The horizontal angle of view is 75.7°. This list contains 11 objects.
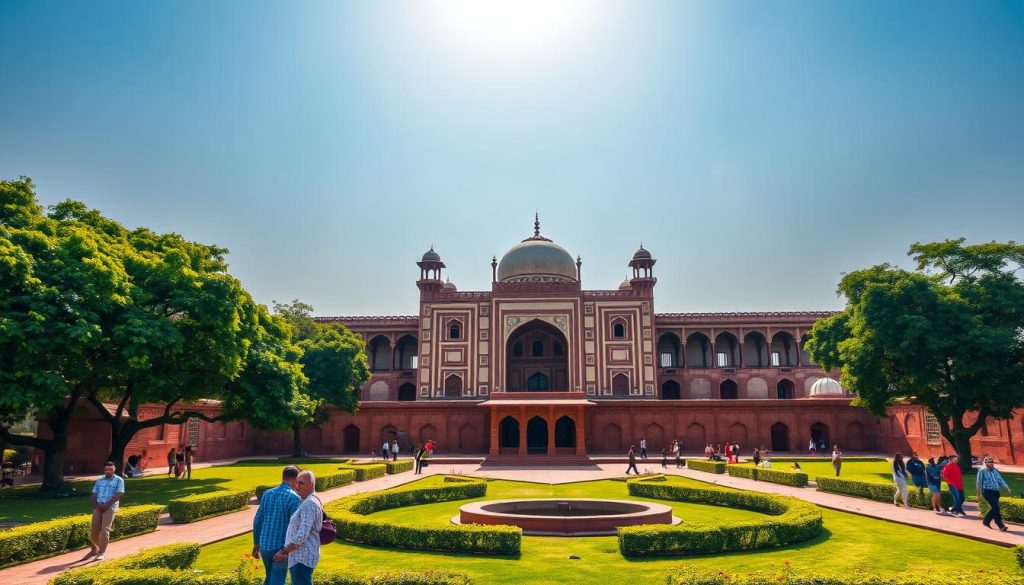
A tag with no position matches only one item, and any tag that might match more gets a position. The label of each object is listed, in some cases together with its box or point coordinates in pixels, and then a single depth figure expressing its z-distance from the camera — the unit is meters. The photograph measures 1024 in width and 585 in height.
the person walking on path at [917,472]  15.30
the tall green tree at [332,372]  34.16
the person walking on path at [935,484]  14.06
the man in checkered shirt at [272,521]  5.97
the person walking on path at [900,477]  15.05
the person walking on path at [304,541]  5.66
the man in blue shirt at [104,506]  9.99
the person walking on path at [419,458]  25.22
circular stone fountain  11.82
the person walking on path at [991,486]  11.83
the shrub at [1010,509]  12.49
